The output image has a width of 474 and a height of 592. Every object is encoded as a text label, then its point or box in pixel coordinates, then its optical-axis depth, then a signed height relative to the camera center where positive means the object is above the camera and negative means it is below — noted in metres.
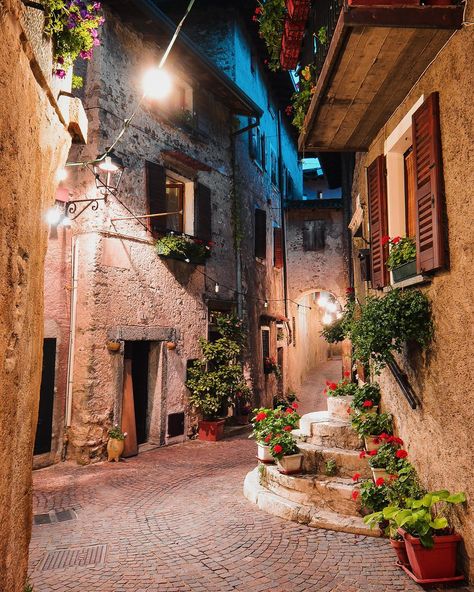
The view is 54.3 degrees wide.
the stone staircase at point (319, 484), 5.36 -1.60
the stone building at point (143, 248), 8.86 +2.39
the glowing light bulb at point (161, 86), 10.37 +6.27
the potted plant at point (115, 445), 8.80 -1.68
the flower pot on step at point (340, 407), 6.83 -0.74
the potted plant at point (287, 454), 6.05 -1.28
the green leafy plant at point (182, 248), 10.46 +2.55
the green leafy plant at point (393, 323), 4.54 +0.33
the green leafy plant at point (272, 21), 5.77 +4.27
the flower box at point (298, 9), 5.34 +4.04
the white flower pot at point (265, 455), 6.71 -1.42
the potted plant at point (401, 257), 5.00 +1.12
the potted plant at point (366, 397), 6.68 -0.59
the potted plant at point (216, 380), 11.13 -0.58
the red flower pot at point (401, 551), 4.21 -1.76
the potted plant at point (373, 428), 5.82 -0.92
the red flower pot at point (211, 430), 11.06 -1.76
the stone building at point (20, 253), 2.33 +0.59
